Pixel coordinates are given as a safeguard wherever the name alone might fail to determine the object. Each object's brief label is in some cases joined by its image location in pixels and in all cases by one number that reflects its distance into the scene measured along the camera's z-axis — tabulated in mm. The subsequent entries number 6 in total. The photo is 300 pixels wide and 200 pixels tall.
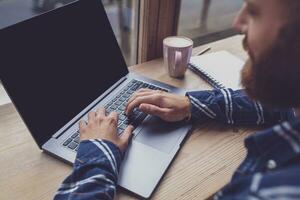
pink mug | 966
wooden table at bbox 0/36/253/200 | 635
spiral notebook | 975
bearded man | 468
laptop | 662
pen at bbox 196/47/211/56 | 1151
